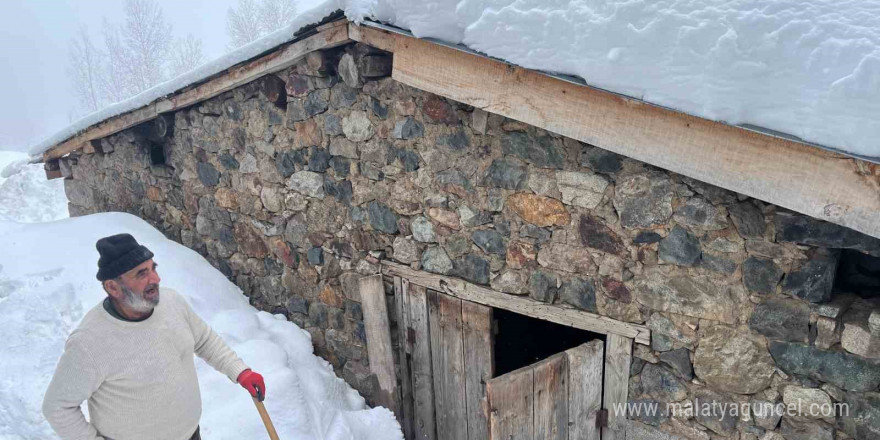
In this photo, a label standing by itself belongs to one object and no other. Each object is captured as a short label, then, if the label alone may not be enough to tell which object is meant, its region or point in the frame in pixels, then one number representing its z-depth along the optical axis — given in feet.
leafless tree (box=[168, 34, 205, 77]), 82.38
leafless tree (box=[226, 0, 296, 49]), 72.64
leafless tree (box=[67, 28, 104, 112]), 86.58
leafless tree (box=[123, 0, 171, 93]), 73.87
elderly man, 7.06
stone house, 6.62
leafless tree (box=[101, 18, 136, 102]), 76.48
